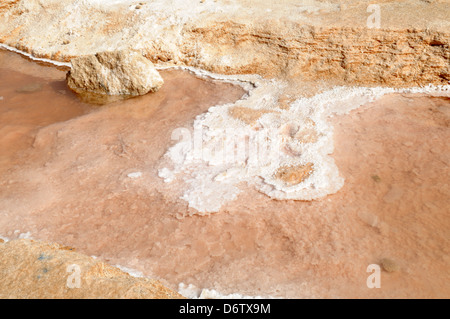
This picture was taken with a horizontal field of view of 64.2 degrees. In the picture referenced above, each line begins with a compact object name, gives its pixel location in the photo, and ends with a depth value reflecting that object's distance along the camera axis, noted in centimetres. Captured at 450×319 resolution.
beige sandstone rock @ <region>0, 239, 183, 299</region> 162
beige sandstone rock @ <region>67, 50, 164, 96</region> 464
